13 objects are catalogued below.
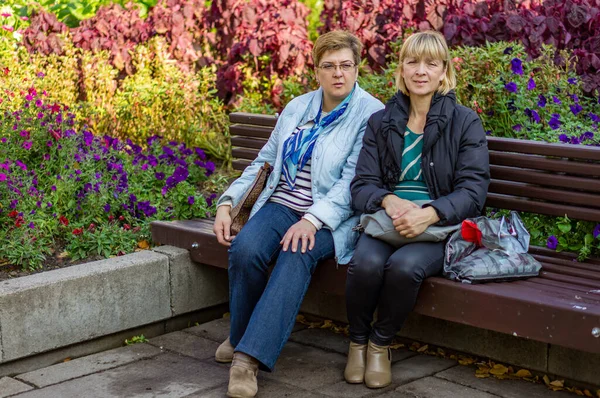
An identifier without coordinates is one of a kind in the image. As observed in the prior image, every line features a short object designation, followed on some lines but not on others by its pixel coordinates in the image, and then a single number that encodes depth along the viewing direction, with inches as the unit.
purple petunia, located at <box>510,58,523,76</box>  185.8
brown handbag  165.5
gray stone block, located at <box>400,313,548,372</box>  151.6
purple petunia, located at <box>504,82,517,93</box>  183.8
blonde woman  142.7
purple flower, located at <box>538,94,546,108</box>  183.3
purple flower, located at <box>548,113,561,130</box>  174.7
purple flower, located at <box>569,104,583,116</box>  177.3
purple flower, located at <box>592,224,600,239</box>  151.1
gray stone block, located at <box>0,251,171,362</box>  155.1
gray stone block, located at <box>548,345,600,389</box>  144.2
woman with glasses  144.1
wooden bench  130.2
